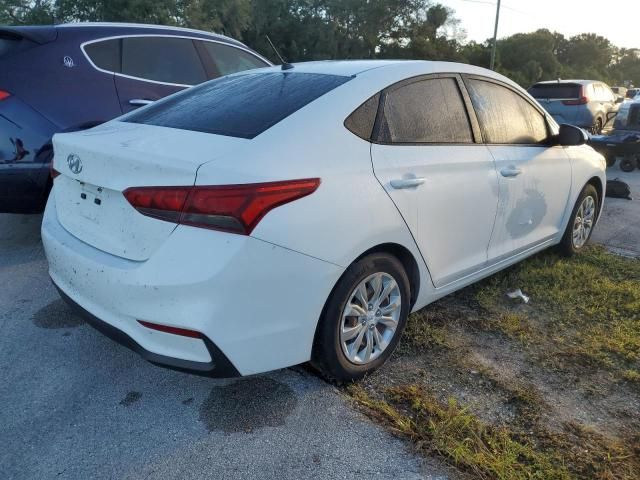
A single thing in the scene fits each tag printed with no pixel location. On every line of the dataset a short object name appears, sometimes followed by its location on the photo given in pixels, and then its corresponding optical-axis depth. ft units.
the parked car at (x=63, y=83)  12.89
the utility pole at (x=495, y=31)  103.65
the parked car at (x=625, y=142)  30.07
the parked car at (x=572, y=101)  42.57
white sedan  7.00
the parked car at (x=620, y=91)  73.62
